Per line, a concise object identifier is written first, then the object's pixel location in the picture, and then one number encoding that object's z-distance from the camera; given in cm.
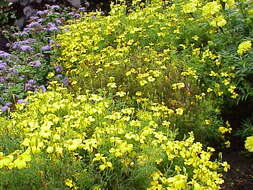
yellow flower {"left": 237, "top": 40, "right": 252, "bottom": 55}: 334
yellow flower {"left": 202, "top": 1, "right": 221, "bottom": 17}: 383
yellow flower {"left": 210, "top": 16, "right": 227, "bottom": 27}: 378
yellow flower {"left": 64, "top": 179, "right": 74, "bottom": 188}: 221
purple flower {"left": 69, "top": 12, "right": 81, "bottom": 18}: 681
